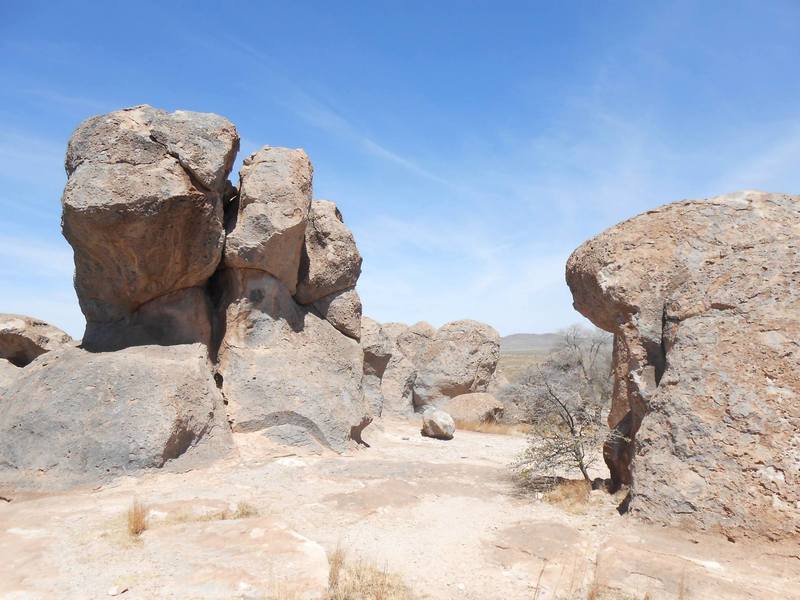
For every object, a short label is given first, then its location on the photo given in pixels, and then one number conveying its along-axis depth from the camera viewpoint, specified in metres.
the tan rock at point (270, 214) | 8.13
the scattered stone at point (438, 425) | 11.34
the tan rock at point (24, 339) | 10.88
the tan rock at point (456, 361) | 16.97
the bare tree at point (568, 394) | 6.69
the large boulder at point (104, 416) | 6.22
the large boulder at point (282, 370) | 7.88
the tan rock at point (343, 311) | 9.56
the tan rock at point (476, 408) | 15.26
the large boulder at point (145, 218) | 6.83
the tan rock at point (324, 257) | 9.31
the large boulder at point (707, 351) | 4.77
